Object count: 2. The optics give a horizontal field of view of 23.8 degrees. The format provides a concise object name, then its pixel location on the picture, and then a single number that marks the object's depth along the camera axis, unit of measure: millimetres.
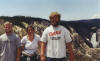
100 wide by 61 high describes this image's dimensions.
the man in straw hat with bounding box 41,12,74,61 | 4070
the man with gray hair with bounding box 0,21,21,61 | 4688
